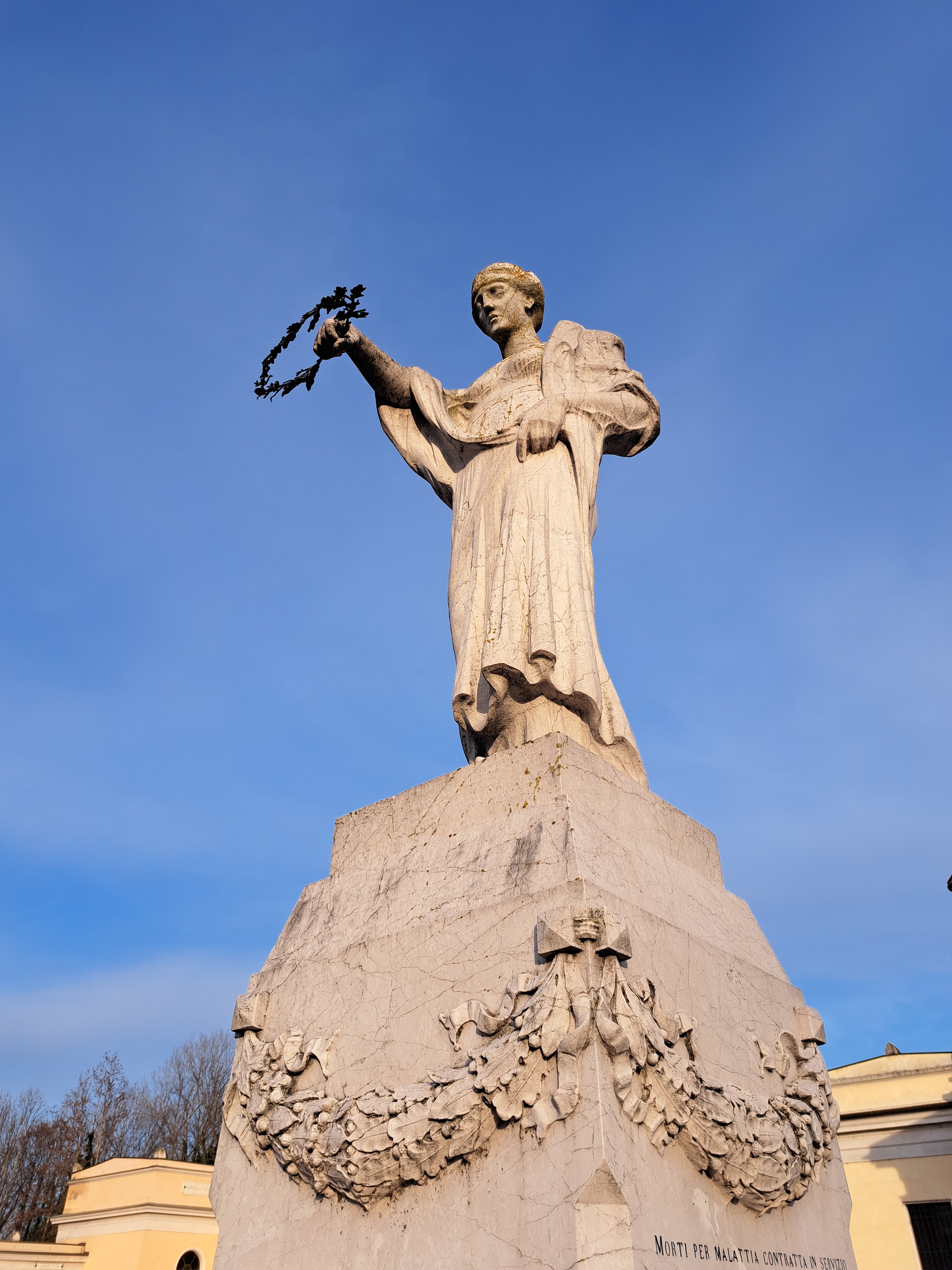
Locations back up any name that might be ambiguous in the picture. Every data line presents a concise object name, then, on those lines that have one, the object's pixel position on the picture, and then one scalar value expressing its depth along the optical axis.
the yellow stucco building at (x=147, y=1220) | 23.23
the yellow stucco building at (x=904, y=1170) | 18.92
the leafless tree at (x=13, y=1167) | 39.00
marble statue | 5.44
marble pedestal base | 3.53
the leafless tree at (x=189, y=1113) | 42.81
